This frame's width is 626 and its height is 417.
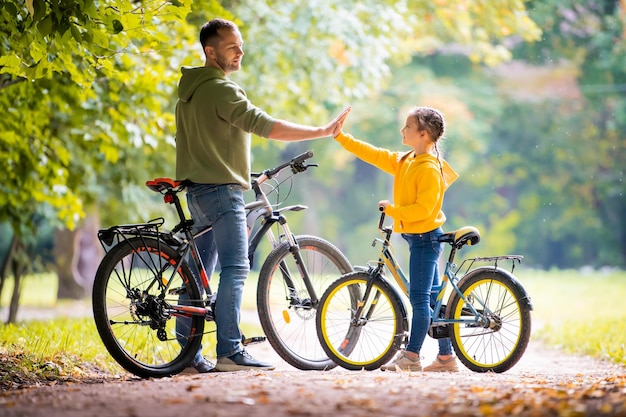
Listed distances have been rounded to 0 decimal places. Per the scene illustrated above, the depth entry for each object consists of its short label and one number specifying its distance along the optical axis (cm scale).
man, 1133
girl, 1177
